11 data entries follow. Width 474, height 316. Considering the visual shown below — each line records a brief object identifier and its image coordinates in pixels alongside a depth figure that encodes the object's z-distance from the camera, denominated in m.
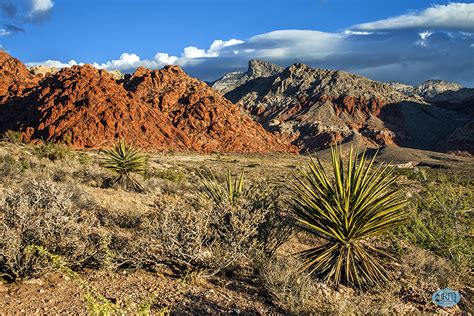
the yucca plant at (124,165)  15.81
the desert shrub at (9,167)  14.49
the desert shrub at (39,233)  5.62
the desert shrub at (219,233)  6.38
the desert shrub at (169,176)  19.76
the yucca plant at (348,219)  6.65
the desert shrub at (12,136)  39.97
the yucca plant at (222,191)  8.16
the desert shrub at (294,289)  5.56
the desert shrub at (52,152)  22.27
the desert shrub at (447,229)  7.78
